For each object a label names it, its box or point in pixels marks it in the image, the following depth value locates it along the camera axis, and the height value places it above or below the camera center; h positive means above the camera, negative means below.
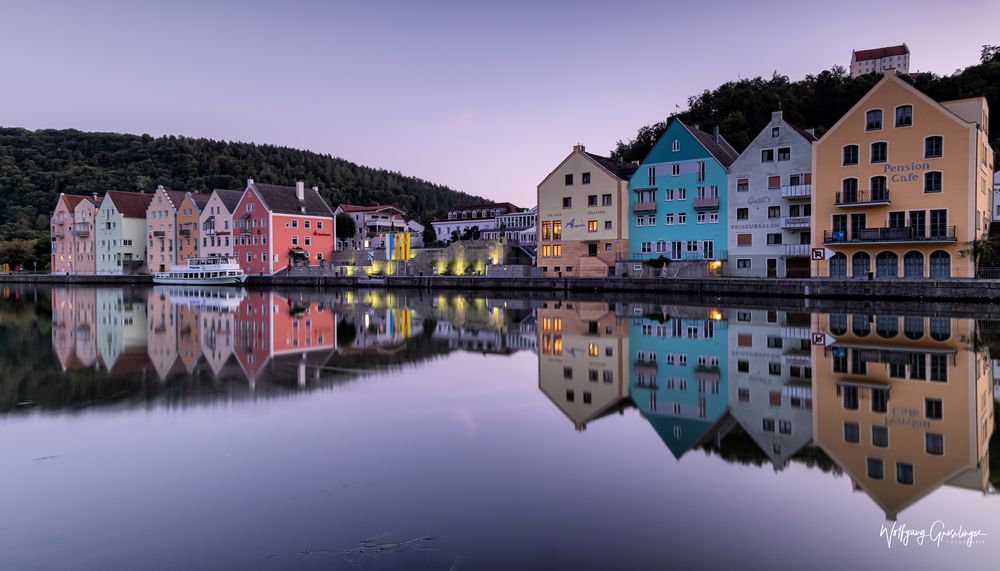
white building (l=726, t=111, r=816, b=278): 44.16 +4.59
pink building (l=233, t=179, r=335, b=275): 70.75 +5.05
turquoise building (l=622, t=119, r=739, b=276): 48.09 +5.17
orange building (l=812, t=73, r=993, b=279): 37.22 +4.98
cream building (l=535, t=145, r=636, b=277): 52.12 +4.61
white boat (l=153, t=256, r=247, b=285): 69.12 +0.39
